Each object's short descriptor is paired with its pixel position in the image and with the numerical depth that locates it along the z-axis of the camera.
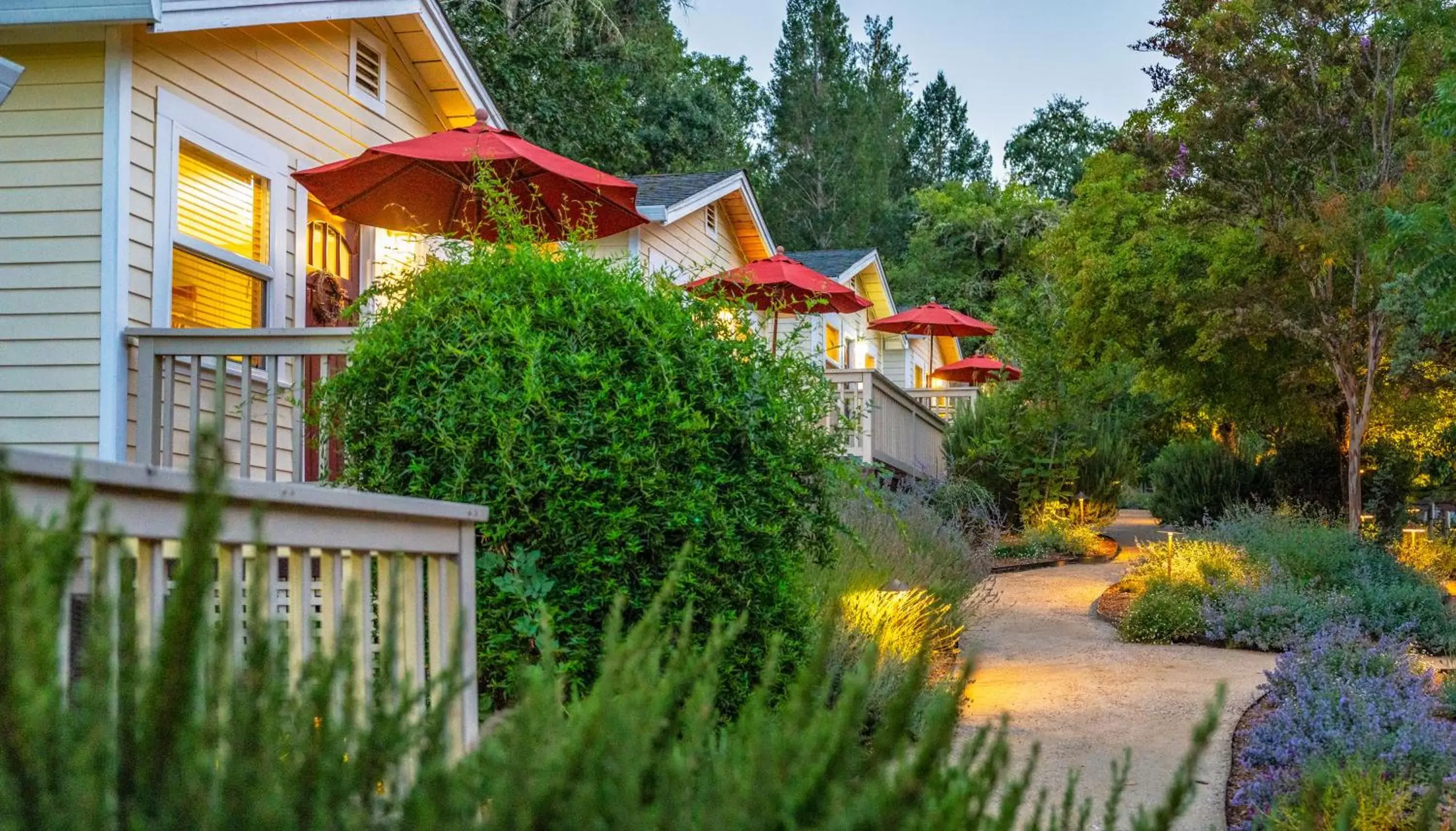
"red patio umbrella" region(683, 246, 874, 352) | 12.91
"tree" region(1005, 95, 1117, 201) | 53.34
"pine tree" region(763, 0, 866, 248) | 44.38
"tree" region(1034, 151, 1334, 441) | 14.50
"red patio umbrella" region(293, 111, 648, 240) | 7.72
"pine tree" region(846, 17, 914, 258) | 45.75
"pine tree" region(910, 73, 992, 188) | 54.34
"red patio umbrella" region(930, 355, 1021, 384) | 24.00
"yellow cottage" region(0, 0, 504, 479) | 6.66
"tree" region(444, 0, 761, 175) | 20.94
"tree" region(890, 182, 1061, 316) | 41.00
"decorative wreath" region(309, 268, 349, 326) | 8.68
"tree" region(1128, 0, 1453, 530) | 13.20
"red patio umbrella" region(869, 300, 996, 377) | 20.81
